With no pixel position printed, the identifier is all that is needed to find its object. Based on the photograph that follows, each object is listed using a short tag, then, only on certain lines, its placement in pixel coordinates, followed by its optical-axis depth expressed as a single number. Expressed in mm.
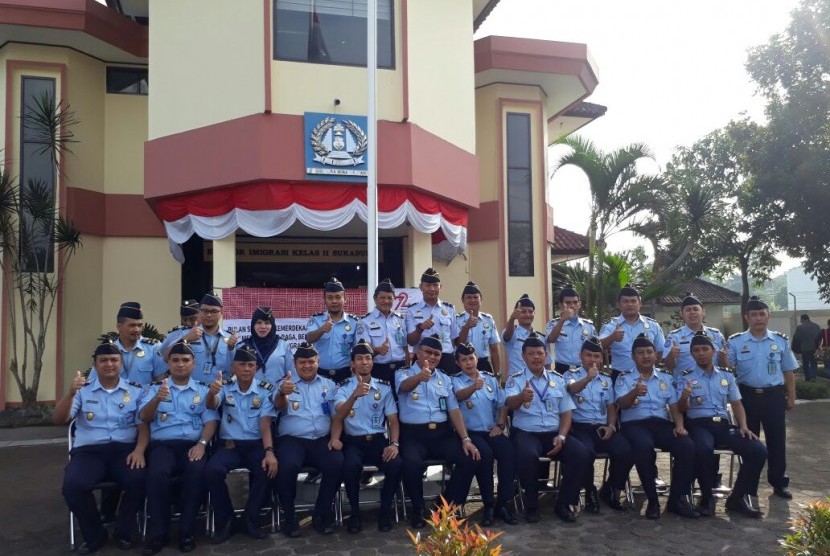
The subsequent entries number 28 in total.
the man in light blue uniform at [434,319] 5922
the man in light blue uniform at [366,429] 4809
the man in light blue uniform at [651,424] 5090
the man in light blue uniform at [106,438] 4434
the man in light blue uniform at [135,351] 5133
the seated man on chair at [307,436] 4723
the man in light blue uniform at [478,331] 6016
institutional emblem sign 8047
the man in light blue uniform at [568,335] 6184
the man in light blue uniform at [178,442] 4430
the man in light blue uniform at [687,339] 5797
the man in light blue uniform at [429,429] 4887
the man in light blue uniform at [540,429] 5016
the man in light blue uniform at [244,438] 4641
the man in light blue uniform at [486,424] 4977
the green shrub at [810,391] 11672
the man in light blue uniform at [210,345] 5371
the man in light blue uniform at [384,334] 5711
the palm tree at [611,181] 11711
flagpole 6750
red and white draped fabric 7988
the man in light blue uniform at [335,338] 5660
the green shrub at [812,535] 2793
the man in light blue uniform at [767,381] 5613
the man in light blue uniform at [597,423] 5203
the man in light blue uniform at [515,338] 6096
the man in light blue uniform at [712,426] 5109
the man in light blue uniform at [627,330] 6062
